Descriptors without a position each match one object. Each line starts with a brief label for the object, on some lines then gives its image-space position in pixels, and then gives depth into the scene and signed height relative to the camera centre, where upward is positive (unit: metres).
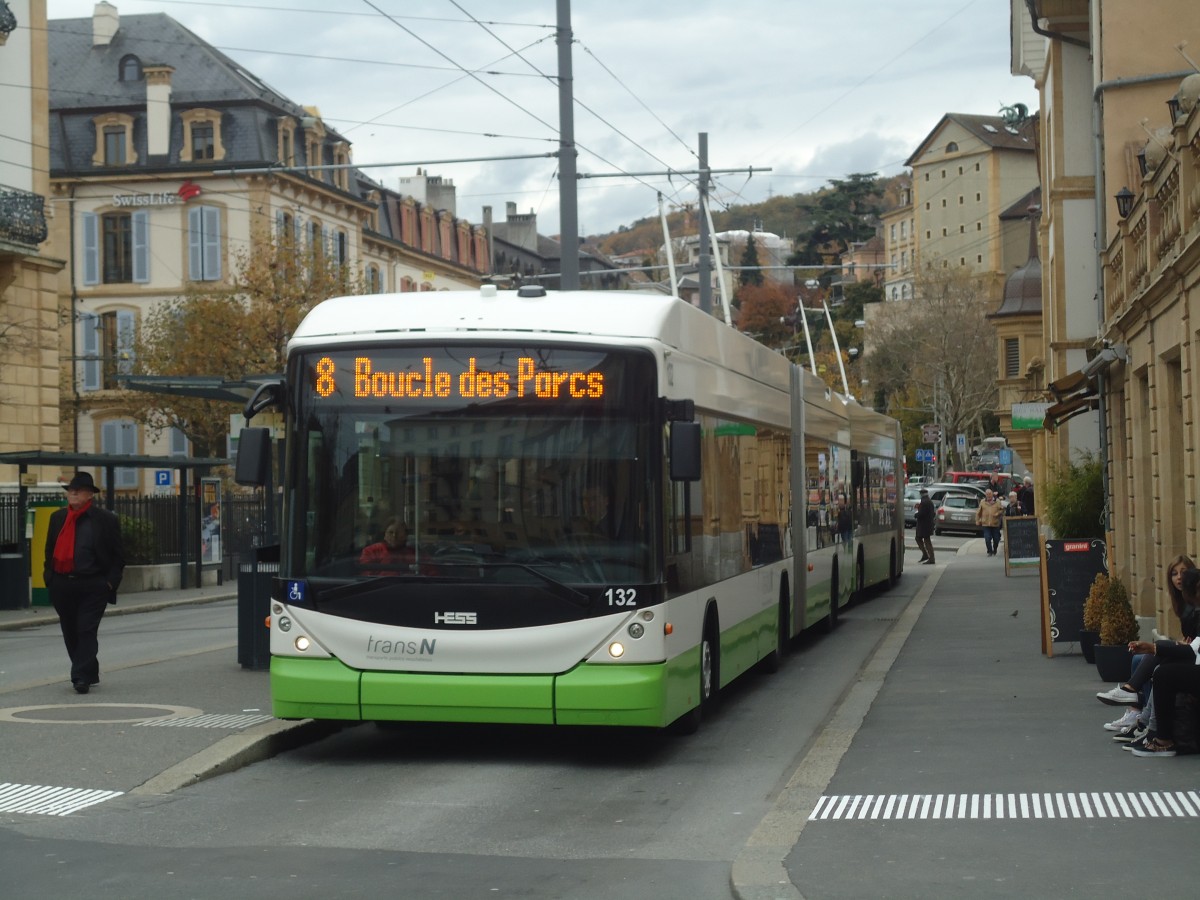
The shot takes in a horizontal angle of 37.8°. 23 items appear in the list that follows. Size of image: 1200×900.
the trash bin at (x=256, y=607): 14.47 -0.82
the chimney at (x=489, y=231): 86.49 +13.60
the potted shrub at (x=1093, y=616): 15.04 -1.06
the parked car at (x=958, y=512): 57.78 -0.50
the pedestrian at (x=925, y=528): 40.78 -0.72
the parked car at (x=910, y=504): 62.12 -0.22
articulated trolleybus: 10.23 -0.03
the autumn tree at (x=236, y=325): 49.50 +5.34
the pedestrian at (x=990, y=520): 43.75 -0.58
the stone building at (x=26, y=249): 34.41 +5.19
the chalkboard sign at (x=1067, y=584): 16.39 -0.84
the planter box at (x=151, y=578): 32.03 -1.25
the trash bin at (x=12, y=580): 27.77 -1.06
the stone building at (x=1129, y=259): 14.53 +2.56
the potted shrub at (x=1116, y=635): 14.15 -1.15
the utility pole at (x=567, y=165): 19.91 +3.96
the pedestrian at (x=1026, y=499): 43.06 -0.08
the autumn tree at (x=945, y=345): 79.94 +7.07
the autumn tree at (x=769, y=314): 138.38 +14.84
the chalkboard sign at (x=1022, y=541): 28.52 -0.75
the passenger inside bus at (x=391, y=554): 10.49 -0.28
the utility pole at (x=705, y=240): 27.92 +4.37
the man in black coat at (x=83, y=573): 13.35 -0.47
